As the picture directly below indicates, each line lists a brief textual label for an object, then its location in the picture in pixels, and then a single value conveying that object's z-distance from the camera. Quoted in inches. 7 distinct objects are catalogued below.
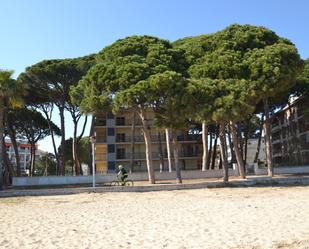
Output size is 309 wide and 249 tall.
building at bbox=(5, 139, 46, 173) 6072.8
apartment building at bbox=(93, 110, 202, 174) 2404.0
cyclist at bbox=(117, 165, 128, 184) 1143.6
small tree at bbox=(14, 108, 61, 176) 2030.1
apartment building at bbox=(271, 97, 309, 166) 2321.5
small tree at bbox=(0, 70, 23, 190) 1218.6
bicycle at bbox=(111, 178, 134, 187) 1140.5
